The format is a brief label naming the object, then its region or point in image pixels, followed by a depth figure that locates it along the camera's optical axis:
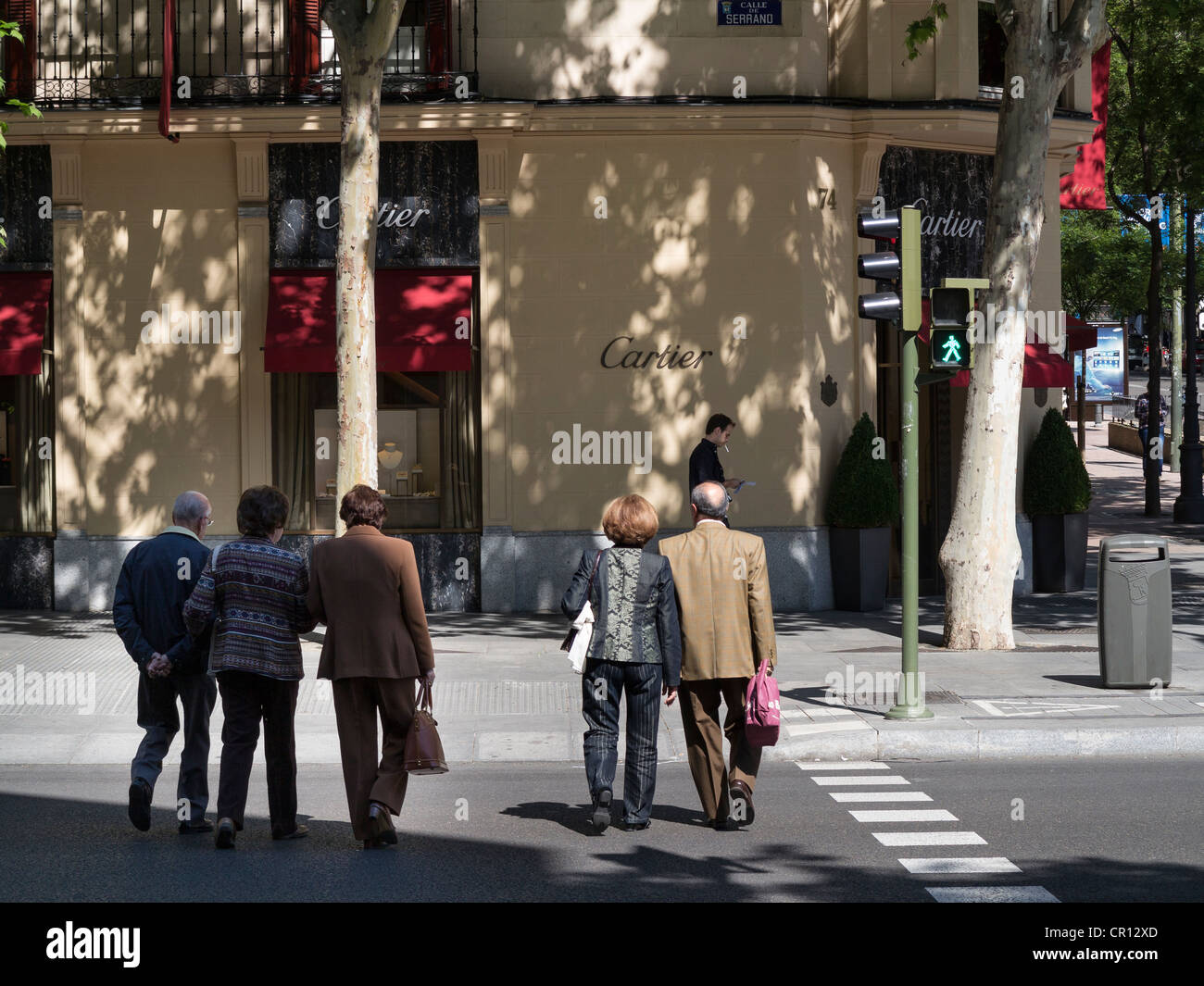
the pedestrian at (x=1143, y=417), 39.36
